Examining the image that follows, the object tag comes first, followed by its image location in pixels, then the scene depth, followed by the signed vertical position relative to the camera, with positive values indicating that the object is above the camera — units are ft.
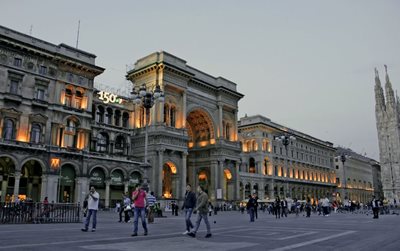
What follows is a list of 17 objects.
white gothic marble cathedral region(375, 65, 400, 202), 344.28 +58.81
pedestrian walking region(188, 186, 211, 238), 39.83 -0.65
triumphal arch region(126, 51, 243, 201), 161.48 +35.85
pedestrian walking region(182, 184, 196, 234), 43.45 -0.08
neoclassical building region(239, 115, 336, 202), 244.22 +28.12
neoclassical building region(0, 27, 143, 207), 119.75 +26.00
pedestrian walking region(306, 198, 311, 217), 102.27 -2.05
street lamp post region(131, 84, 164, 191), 79.37 +22.92
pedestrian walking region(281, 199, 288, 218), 109.14 -1.15
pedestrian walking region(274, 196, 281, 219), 99.87 -0.77
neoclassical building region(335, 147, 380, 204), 367.95 +26.27
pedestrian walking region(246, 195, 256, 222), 73.96 -0.82
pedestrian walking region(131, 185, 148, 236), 41.60 -0.19
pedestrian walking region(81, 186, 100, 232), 47.57 -0.08
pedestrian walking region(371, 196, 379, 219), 87.20 -1.63
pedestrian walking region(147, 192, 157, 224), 66.74 -1.17
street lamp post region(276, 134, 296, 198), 126.13 +21.48
